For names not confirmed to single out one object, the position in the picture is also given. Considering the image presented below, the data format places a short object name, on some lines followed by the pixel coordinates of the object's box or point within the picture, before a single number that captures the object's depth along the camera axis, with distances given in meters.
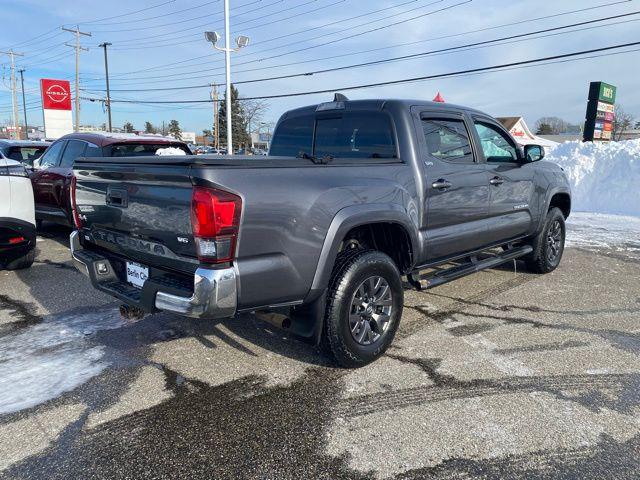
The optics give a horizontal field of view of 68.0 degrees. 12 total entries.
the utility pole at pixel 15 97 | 66.25
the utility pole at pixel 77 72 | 46.76
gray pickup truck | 2.64
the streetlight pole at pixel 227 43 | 22.95
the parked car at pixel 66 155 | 6.98
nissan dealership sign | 33.72
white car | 5.32
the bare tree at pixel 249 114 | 69.44
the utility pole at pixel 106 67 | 48.65
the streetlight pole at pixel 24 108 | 81.55
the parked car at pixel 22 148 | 10.15
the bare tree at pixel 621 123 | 65.38
